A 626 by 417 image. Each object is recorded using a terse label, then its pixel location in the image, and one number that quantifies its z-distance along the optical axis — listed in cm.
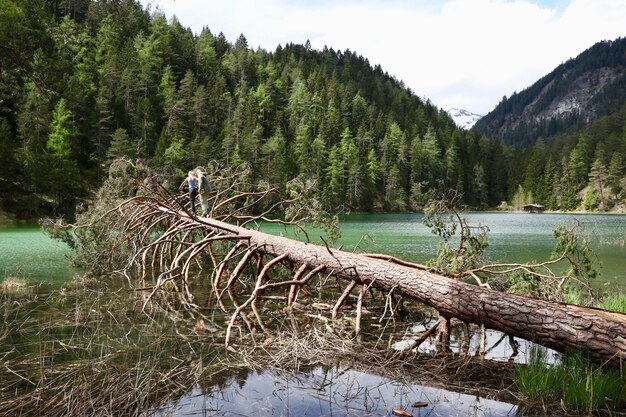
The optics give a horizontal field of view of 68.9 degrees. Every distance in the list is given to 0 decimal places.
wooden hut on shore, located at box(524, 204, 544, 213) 10494
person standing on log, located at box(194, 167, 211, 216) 1111
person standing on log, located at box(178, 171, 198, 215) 1085
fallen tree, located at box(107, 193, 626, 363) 486
